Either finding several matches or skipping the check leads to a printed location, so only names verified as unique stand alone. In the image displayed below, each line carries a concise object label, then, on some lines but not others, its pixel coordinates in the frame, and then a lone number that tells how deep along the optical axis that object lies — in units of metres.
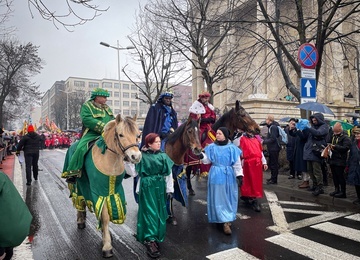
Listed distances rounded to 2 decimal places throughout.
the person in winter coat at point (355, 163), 7.09
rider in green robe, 4.73
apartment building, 102.94
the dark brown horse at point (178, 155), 5.71
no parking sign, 8.54
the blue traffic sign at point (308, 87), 8.61
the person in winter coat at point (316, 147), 8.18
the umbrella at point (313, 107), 8.78
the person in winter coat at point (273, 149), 10.06
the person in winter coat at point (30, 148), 10.89
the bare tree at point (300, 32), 9.11
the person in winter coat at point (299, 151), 9.10
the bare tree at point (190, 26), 14.91
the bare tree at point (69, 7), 4.78
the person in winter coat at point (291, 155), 10.34
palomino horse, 4.17
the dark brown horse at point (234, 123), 6.62
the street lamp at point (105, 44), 26.41
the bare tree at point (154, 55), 20.38
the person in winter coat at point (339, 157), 7.61
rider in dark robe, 6.33
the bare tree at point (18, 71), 30.66
